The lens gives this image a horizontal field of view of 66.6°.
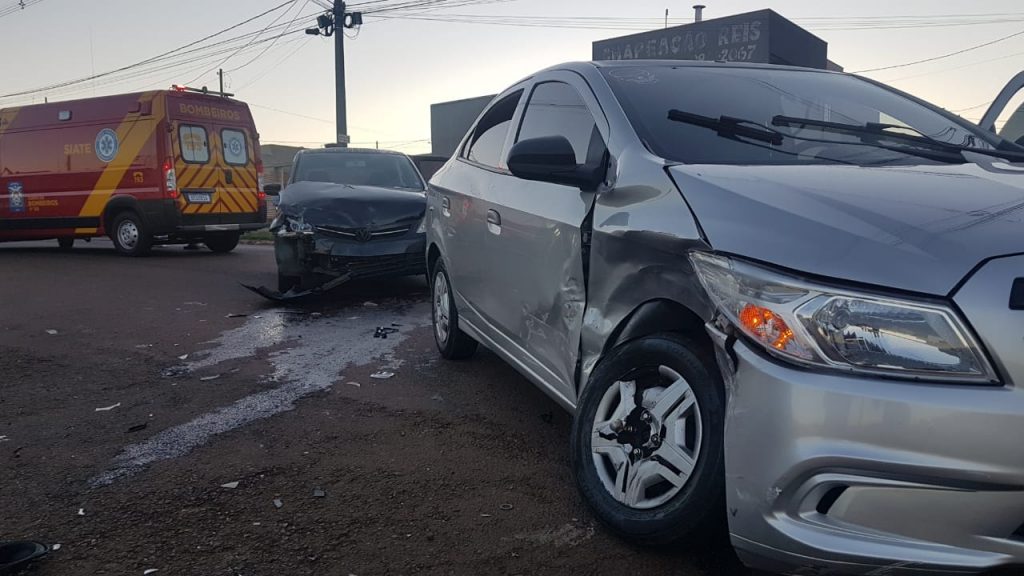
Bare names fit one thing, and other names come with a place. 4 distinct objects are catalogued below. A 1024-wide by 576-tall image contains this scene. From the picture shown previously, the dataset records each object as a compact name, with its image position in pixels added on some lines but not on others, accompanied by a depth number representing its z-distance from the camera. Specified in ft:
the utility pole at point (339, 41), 75.92
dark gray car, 24.70
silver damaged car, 5.75
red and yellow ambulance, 40.22
